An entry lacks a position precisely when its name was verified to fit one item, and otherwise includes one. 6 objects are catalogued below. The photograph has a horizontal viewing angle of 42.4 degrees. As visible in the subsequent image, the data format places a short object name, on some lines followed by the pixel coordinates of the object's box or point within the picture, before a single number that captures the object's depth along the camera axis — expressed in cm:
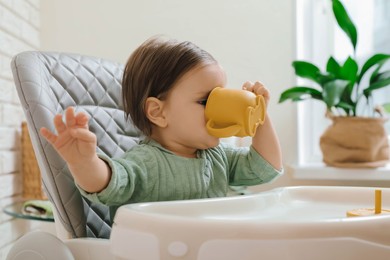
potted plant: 171
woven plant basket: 171
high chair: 53
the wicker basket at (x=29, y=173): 179
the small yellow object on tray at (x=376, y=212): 71
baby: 84
